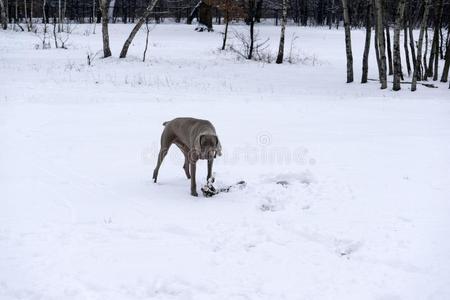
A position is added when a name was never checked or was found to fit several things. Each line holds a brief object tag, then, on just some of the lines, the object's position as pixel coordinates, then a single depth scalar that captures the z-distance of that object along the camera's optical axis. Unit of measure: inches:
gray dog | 235.6
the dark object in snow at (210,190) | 255.8
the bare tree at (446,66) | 804.5
